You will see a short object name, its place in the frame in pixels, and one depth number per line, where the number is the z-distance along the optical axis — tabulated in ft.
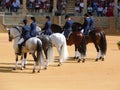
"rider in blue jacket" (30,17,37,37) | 61.67
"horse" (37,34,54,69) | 62.08
